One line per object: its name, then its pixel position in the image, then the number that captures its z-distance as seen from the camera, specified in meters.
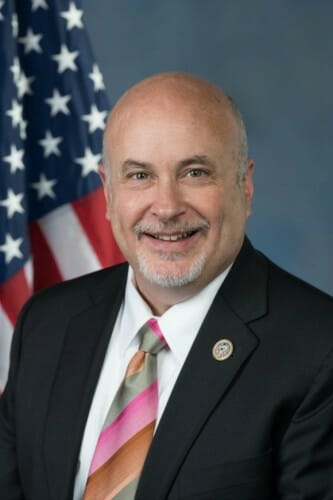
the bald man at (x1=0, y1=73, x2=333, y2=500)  3.71
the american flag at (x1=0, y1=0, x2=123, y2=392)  5.65
